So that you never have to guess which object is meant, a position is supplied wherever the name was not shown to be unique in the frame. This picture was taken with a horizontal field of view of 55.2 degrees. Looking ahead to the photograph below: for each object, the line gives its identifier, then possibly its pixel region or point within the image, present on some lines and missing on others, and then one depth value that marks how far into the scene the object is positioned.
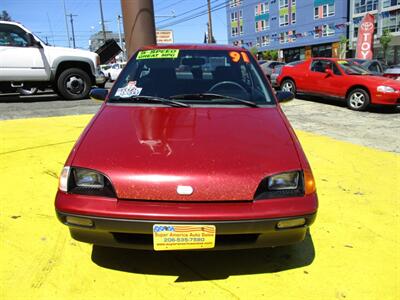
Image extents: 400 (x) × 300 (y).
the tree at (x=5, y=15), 58.54
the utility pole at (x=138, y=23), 7.93
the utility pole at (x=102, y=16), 43.16
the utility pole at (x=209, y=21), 33.54
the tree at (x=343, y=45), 43.29
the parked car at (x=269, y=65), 18.72
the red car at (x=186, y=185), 2.16
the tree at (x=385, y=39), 38.34
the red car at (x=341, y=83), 9.35
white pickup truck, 9.09
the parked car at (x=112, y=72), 24.50
